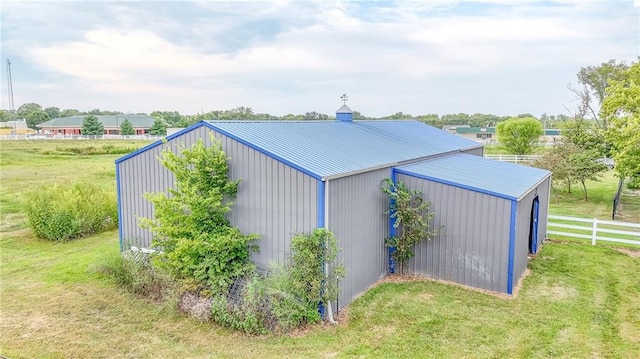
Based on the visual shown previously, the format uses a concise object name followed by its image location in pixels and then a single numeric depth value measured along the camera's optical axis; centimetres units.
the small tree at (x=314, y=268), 762
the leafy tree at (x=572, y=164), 1969
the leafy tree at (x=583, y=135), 2069
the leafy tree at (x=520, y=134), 3378
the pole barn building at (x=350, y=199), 823
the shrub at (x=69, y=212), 1343
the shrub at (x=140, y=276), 885
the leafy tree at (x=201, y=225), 826
